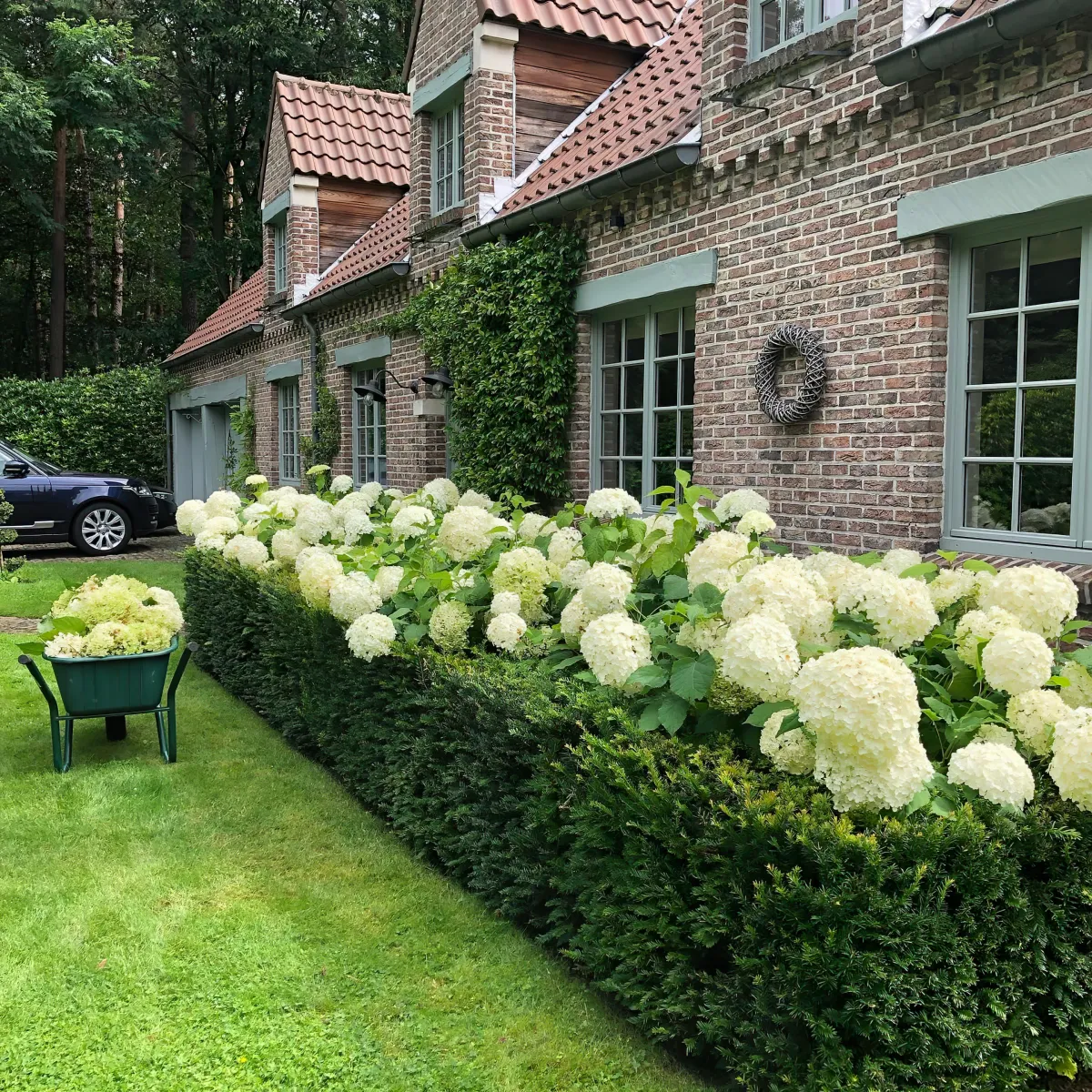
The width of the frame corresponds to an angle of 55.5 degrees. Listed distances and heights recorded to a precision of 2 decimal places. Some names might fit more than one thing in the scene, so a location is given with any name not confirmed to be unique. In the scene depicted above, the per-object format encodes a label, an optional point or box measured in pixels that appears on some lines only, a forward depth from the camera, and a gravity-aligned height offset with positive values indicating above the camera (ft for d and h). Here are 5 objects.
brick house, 16.30 +4.31
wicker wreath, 19.74 +1.63
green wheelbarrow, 18.57 -4.21
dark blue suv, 52.95 -2.52
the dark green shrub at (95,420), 72.84 +2.58
